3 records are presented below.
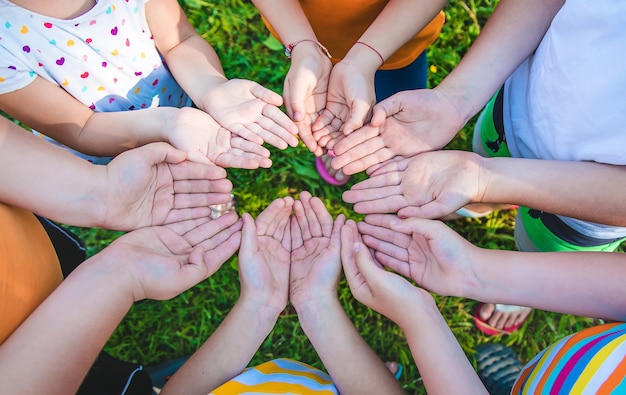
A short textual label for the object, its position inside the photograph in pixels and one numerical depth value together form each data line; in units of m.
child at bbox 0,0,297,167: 0.48
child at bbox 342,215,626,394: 0.41
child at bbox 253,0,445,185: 0.56
